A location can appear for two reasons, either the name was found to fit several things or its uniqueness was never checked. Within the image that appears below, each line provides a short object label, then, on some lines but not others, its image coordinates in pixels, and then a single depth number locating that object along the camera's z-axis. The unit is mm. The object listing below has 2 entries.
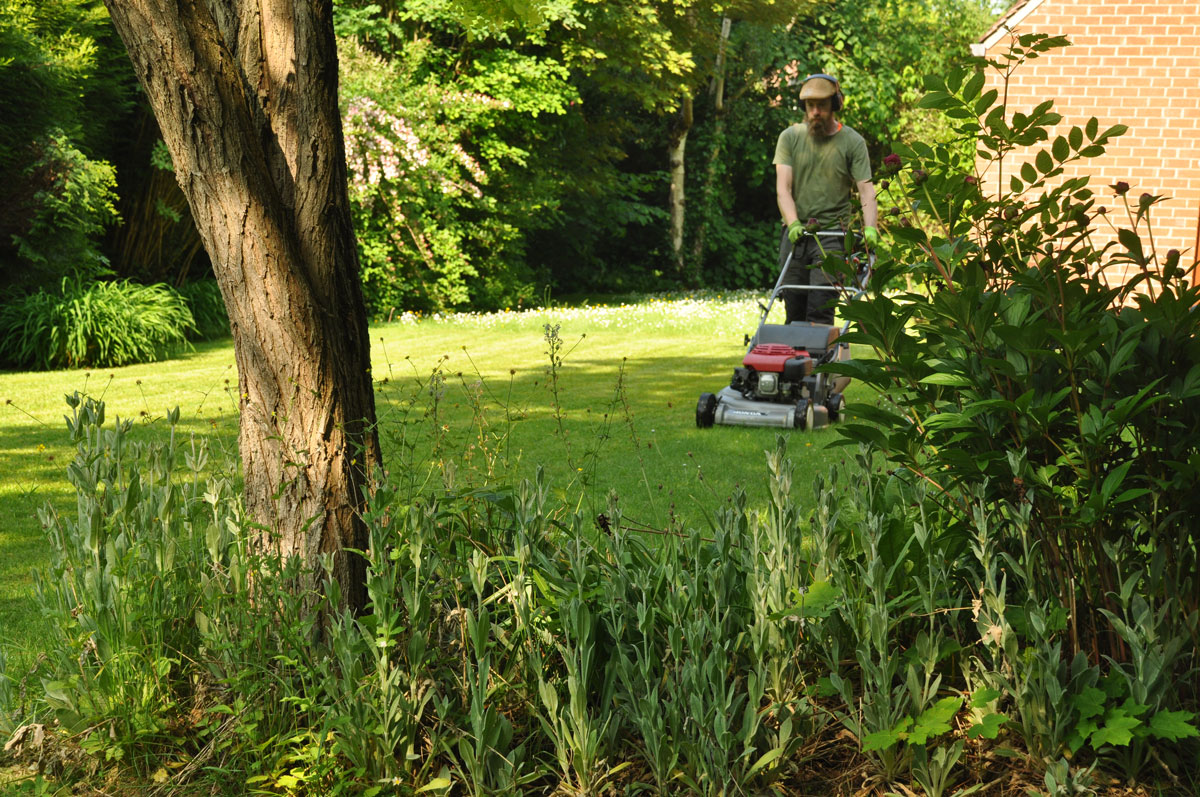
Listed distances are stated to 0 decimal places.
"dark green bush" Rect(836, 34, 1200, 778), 2285
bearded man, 7555
